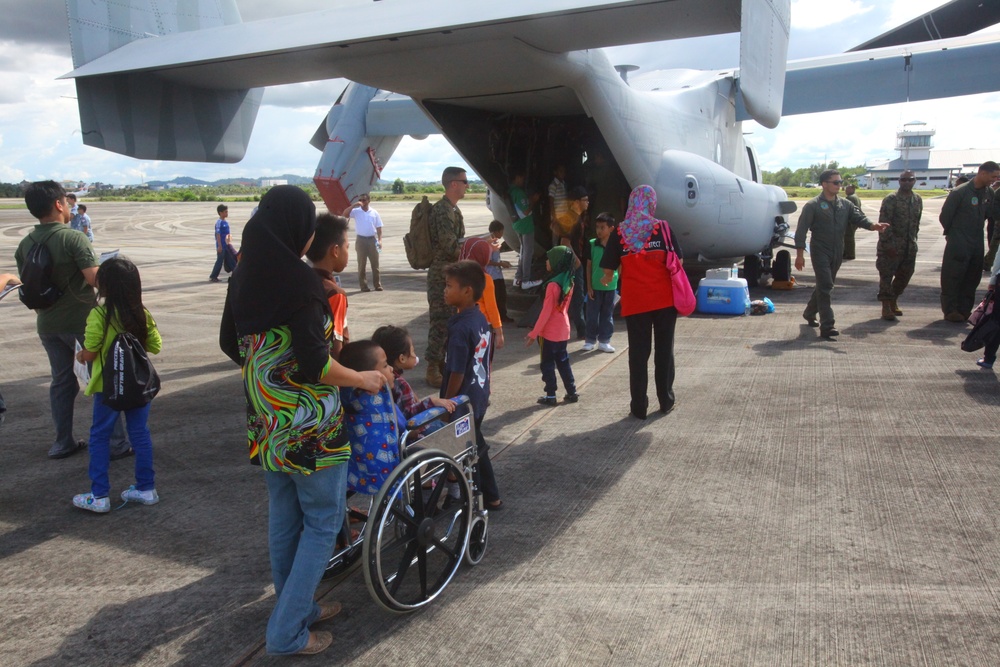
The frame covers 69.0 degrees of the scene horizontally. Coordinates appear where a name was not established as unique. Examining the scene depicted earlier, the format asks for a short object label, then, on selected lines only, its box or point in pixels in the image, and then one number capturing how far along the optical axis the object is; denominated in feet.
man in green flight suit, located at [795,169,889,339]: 27.68
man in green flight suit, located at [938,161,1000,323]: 28.63
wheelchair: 9.06
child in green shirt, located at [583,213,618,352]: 26.03
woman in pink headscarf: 18.72
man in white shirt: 42.73
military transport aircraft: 18.08
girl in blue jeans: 13.98
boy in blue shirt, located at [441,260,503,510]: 12.60
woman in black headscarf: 8.21
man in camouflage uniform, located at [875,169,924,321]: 30.78
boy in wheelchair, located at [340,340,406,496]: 9.79
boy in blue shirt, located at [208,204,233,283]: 47.52
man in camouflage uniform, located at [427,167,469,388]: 21.76
